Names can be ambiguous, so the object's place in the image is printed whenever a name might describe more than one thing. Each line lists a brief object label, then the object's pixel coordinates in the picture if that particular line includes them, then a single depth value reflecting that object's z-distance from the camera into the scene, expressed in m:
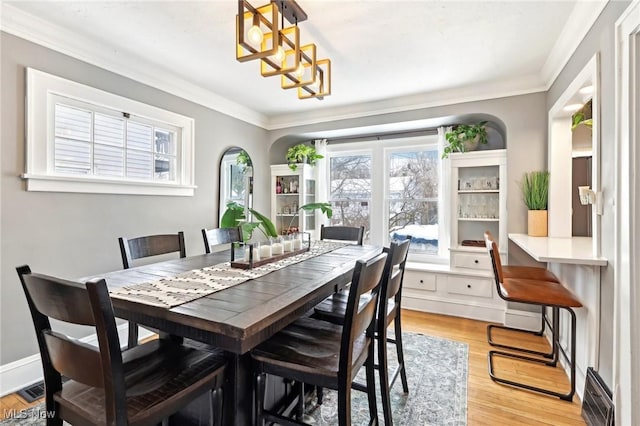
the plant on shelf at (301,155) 4.29
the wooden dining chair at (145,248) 1.80
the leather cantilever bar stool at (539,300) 1.94
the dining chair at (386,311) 1.53
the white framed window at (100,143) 2.15
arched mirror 3.71
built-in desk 1.76
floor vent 1.95
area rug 1.74
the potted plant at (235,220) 3.17
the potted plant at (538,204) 2.86
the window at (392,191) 3.99
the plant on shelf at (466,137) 3.43
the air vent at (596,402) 1.54
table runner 1.18
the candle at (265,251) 1.90
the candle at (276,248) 1.99
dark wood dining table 0.99
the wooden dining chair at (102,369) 0.88
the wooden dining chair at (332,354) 1.18
